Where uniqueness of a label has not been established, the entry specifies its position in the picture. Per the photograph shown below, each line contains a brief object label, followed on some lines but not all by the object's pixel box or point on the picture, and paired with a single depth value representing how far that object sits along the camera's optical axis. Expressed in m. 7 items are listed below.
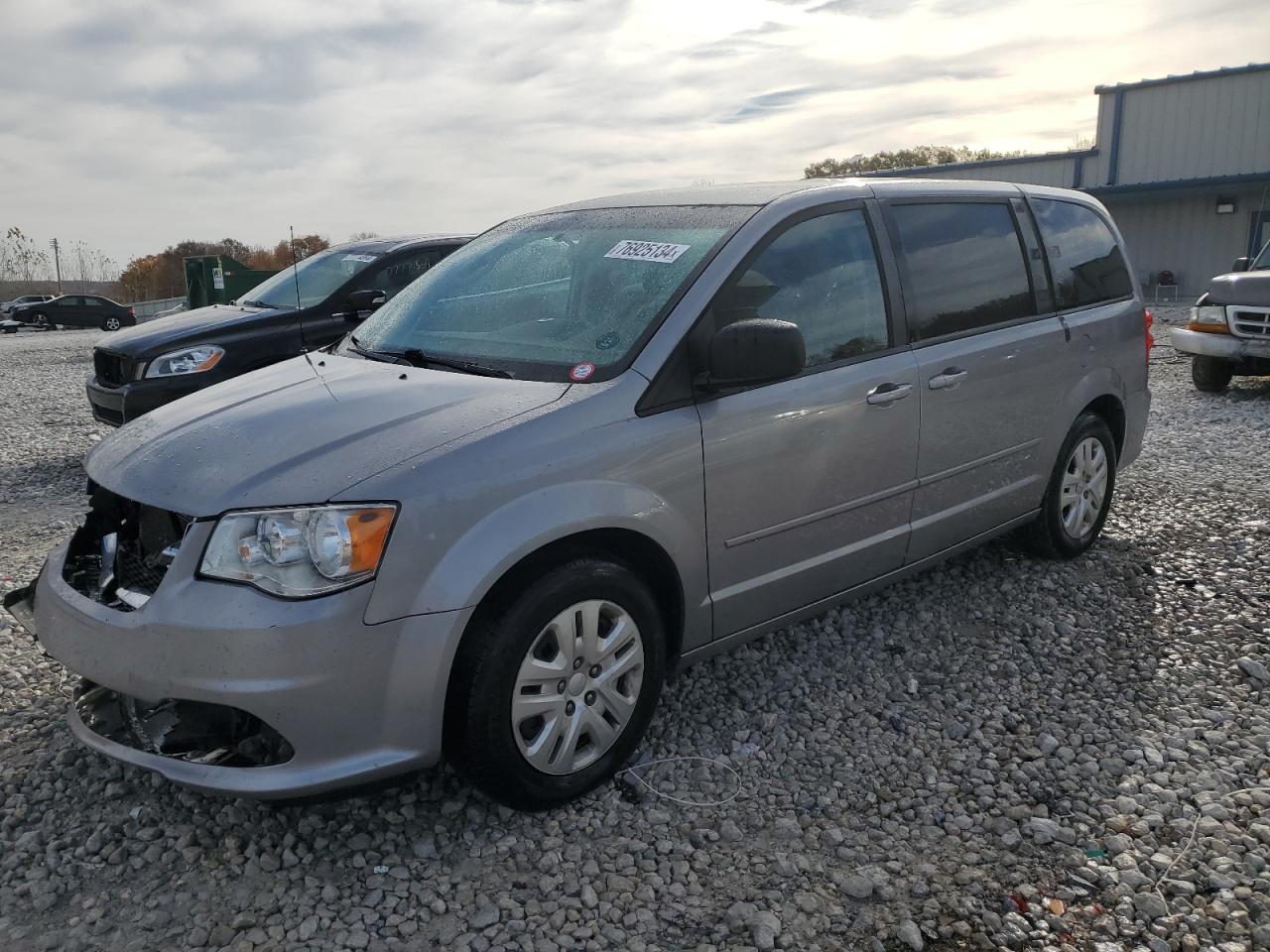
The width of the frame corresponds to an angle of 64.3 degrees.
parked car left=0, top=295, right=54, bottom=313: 35.19
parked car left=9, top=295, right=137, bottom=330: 33.44
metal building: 22.31
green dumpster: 13.66
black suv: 6.94
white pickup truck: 9.55
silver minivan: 2.57
